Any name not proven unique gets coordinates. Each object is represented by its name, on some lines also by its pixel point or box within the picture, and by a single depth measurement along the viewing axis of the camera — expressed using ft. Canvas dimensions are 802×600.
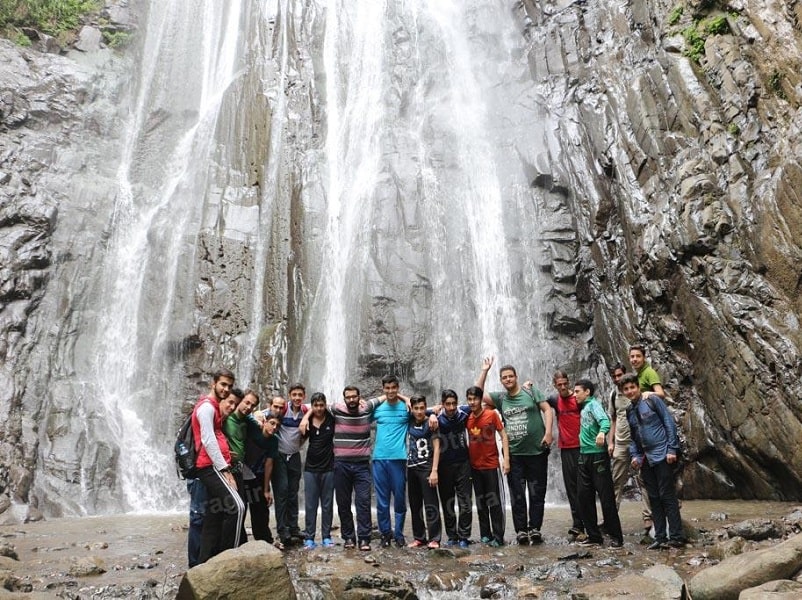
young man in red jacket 20.49
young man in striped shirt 27.40
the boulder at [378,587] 19.33
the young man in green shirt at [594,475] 26.12
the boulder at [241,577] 17.83
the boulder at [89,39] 81.76
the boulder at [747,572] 17.56
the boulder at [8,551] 28.35
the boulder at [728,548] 22.68
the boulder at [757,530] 25.73
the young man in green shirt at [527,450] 27.25
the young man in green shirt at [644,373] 28.07
